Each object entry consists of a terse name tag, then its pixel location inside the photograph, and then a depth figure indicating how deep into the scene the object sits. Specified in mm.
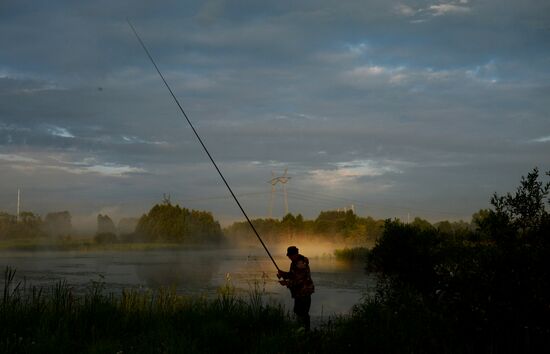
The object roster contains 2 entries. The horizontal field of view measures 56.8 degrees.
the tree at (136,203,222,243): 92312
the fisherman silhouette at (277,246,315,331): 10828
